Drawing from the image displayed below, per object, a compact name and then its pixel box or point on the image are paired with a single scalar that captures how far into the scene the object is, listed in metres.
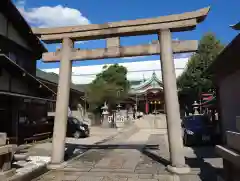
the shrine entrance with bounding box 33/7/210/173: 5.75
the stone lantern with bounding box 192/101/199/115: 23.35
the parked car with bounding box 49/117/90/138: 14.89
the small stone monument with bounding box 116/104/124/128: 22.61
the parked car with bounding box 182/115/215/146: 10.11
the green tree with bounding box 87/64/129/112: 25.36
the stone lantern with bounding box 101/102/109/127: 22.41
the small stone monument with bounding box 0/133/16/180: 4.44
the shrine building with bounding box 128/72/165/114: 33.05
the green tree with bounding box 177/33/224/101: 21.01
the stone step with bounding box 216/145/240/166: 3.13
